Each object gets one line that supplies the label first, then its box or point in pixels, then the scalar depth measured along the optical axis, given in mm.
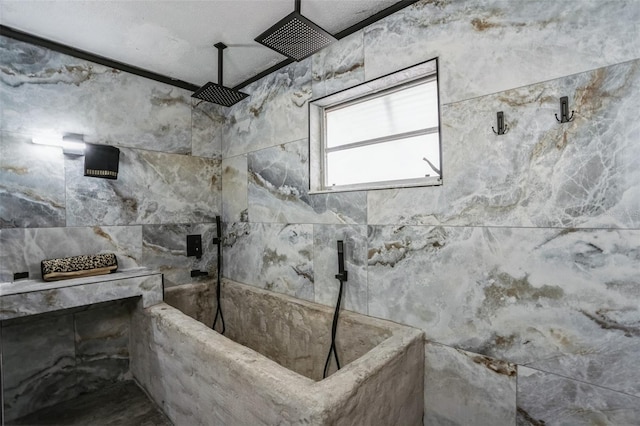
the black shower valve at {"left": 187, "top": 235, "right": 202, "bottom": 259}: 2756
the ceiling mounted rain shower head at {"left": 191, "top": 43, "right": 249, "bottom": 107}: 2078
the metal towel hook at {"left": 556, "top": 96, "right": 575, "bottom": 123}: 1211
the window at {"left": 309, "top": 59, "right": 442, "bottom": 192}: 1711
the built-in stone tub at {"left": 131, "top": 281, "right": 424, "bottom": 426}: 1063
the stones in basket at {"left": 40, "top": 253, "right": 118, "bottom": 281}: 1932
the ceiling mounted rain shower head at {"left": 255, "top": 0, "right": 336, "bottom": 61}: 1394
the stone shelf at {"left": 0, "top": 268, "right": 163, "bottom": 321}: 1666
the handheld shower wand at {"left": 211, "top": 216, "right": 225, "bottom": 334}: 2832
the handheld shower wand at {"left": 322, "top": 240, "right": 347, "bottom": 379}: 1877
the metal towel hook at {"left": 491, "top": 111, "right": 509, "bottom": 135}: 1362
